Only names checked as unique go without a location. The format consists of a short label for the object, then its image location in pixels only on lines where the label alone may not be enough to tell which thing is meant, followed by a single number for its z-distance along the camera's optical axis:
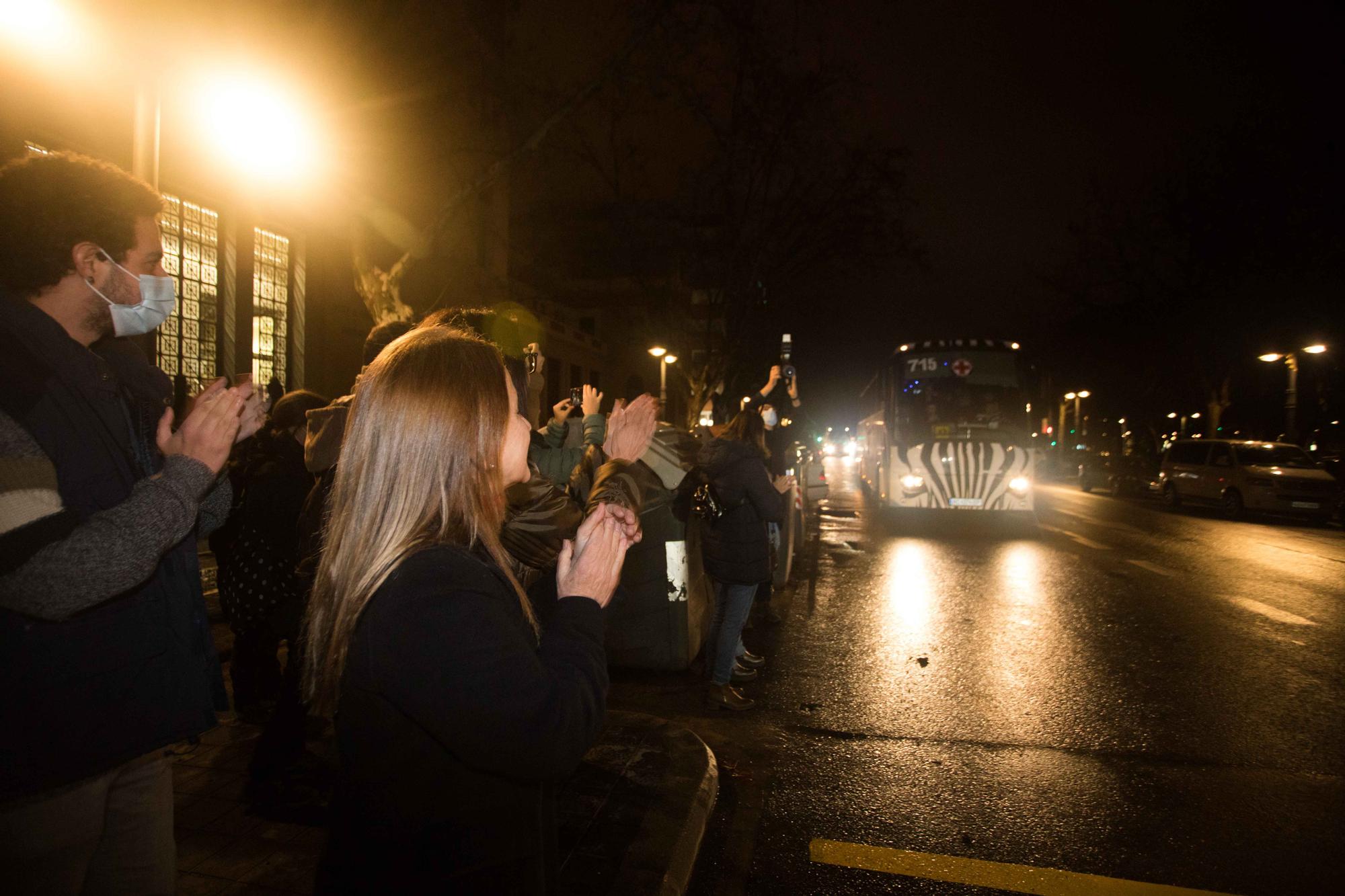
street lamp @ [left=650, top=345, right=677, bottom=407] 28.94
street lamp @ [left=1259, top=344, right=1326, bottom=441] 23.30
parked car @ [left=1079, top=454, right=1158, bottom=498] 25.89
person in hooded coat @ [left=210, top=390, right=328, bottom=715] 3.71
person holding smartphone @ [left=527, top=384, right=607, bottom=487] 3.53
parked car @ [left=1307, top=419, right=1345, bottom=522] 20.88
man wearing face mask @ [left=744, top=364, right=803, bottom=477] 6.32
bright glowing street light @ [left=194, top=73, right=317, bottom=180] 6.95
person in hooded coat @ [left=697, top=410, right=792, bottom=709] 4.93
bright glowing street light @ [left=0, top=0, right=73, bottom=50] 7.77
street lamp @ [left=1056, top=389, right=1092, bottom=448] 47.44
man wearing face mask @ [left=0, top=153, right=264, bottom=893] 1.49
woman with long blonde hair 1.30
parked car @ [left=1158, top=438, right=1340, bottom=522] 17.19
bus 14.59
